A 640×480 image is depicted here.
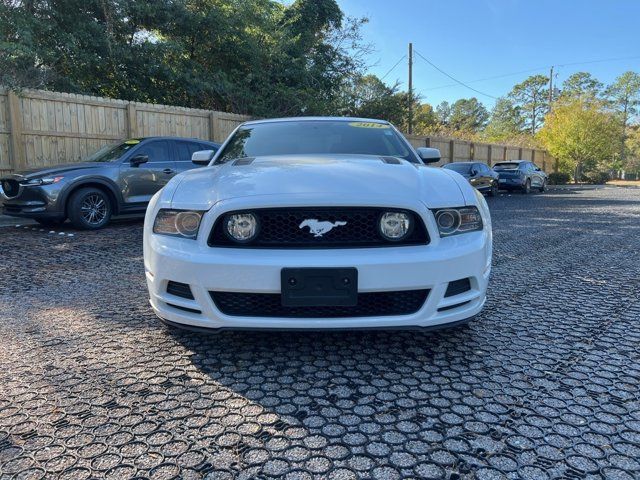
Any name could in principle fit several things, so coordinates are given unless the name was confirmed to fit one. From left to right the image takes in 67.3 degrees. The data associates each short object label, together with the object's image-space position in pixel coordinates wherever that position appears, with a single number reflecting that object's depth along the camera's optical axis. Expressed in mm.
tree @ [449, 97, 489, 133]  99812
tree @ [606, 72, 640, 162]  71438
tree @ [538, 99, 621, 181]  37719
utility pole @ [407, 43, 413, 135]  21631
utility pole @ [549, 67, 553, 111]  50469
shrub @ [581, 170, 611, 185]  41594
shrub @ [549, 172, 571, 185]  35656
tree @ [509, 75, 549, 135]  79375
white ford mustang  2312
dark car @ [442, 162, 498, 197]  16188
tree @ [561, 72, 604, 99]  70875
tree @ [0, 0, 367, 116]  11492
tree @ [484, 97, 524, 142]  84688
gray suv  7254
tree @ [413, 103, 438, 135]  35797
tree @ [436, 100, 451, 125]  100038
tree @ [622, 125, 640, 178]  60438
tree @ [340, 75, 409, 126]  19500
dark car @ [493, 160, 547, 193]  20238
